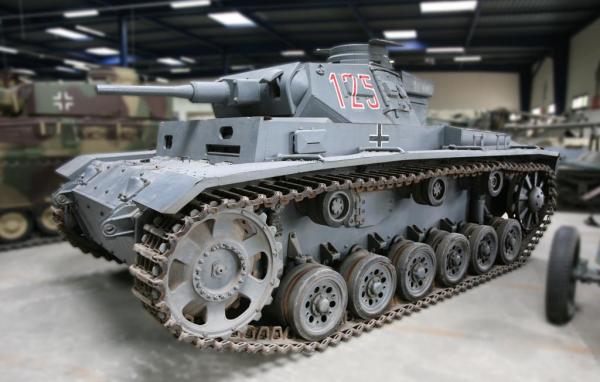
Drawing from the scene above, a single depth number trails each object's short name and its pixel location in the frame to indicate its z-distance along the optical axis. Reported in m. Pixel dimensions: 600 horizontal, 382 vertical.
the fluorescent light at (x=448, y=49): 20.91
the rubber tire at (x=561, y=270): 4.02
